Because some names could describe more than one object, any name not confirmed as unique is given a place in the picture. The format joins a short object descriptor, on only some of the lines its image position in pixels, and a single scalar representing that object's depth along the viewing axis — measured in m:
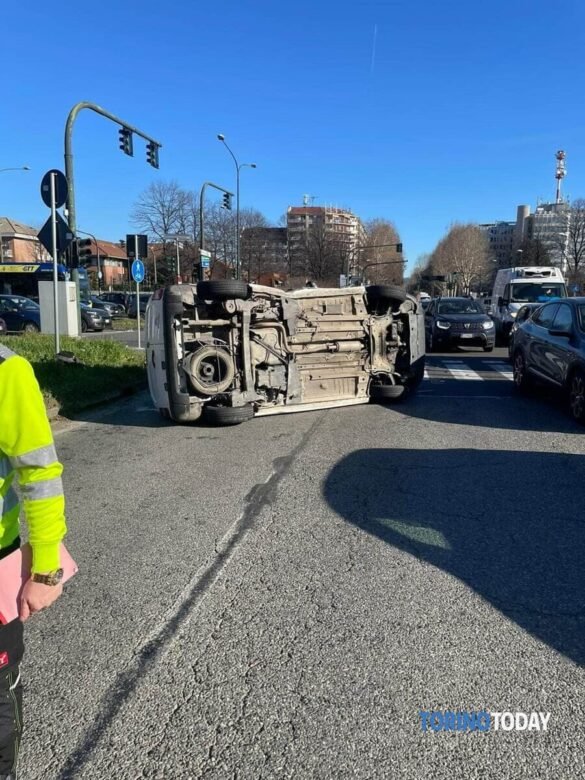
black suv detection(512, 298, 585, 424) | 8.06
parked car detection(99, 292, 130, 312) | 42.90
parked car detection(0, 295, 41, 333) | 23.05
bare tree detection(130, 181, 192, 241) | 55.91
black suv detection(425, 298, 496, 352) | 16.89
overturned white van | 7.39
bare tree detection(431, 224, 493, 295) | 108.12
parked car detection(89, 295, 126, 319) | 33.93
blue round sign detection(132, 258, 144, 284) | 17.33
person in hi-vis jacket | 1.75
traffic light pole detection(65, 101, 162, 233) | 13.37
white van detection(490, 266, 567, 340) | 19.66
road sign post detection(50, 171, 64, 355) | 10.00
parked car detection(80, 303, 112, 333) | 25.81
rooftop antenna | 152.00
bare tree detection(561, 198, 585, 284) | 83.19
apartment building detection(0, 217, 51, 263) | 83.25
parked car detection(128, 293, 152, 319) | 39.00
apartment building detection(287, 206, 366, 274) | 90.06
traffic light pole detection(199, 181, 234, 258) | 27.55
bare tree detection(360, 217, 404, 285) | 106.56
